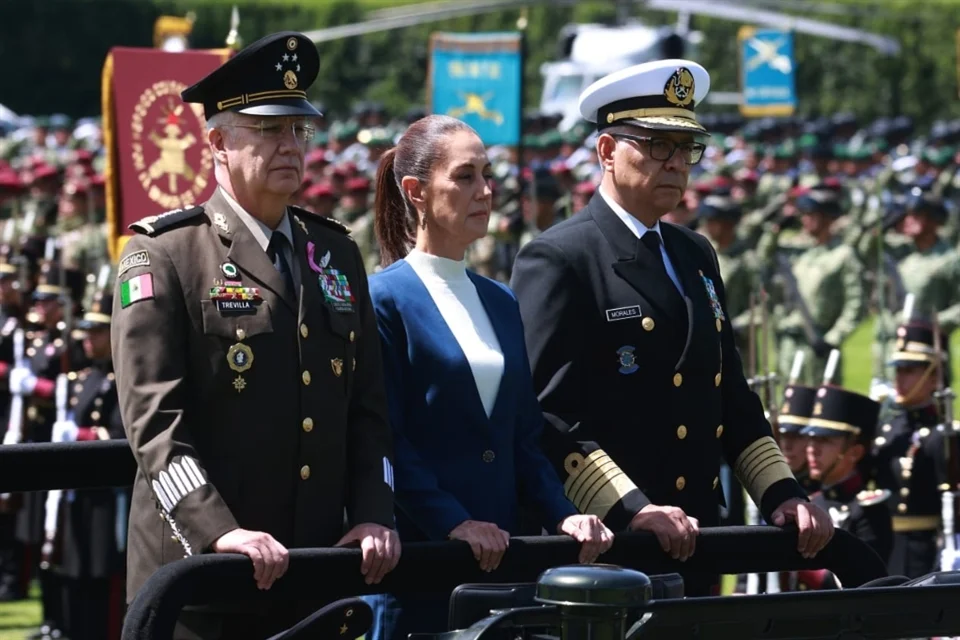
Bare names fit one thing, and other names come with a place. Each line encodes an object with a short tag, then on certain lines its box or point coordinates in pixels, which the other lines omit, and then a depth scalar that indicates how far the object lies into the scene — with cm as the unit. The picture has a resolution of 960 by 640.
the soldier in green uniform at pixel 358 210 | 3416
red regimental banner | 1525
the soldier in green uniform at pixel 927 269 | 2870
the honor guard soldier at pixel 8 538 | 2102
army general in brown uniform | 673
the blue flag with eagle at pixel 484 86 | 2695
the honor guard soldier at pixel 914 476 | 1559
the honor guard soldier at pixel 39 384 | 2006
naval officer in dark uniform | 813
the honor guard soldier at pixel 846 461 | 1410
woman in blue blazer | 766
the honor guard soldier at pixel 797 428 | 1478
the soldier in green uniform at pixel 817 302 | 2819
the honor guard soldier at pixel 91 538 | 1786
